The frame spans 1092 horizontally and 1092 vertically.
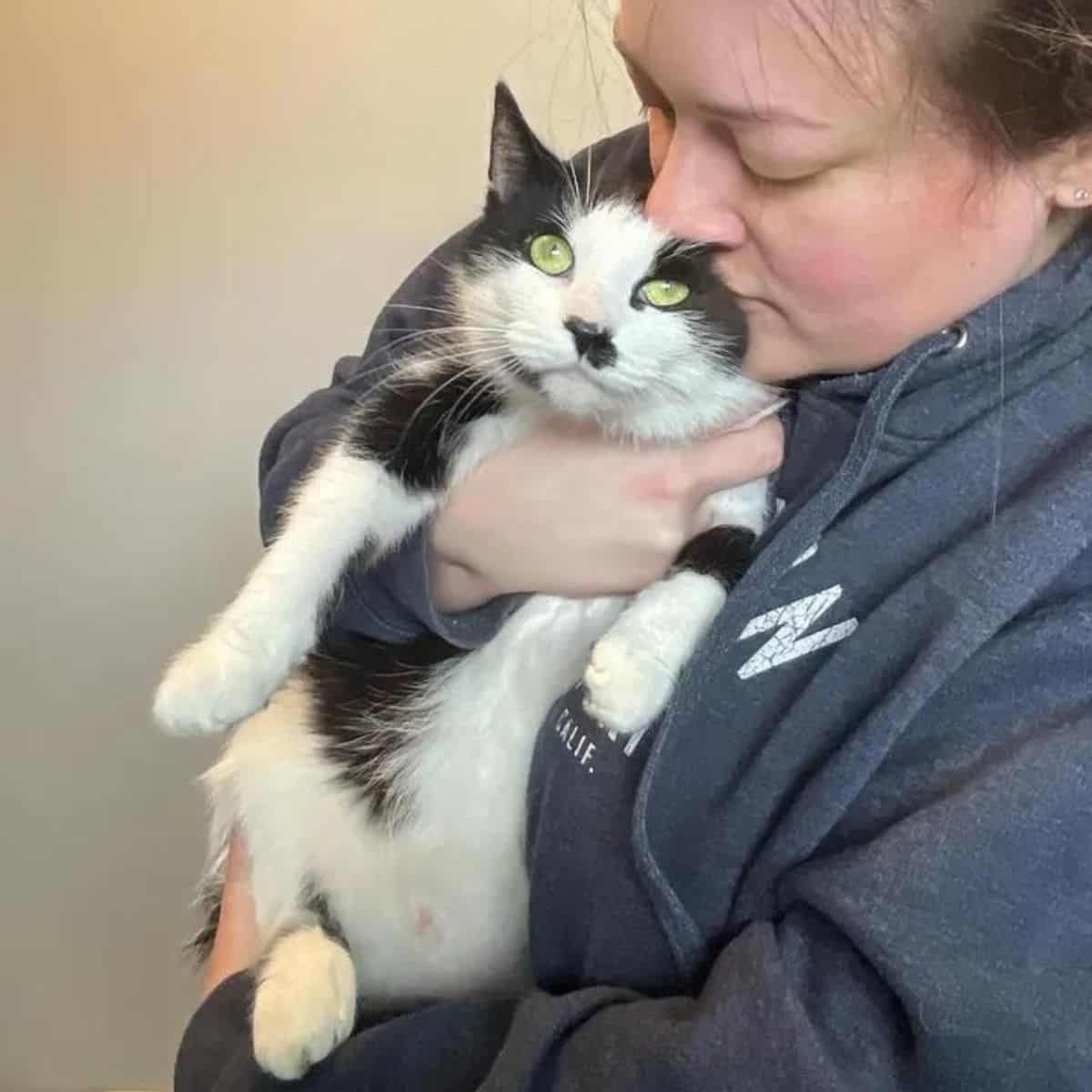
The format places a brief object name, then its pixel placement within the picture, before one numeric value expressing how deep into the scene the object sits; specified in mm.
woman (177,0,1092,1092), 686
